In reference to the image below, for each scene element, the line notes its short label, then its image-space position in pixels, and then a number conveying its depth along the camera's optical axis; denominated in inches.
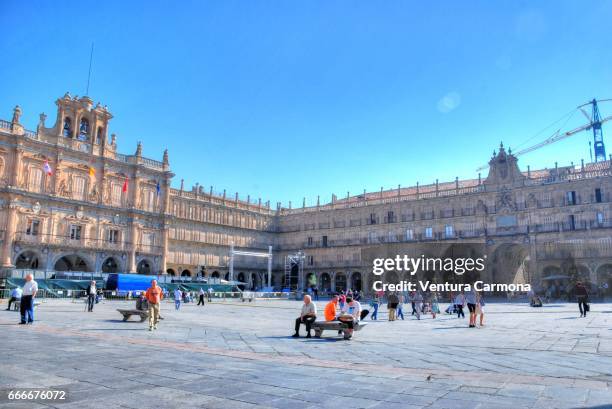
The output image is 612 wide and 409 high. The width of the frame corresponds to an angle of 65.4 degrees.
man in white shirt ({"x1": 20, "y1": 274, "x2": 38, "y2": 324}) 472.7
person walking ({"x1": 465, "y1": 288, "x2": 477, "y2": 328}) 546.9
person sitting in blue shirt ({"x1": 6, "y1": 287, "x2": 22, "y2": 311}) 715.4
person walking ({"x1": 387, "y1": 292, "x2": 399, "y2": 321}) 682.2
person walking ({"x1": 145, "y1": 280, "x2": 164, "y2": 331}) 469.1
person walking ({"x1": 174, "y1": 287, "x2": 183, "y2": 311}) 946.1
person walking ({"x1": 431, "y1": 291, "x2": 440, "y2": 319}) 752.0
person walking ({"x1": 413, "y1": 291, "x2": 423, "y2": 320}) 723.4
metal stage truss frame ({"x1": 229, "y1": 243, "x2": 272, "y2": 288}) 1732.3
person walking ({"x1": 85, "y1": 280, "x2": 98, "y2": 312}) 741.9
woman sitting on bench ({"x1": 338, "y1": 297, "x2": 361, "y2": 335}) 421.1
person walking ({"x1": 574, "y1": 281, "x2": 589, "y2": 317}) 695.1
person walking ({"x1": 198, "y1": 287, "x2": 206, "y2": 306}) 1099.9
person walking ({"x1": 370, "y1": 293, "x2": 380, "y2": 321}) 721.8
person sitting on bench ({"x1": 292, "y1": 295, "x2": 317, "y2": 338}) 434.3
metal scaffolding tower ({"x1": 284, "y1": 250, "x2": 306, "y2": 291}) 2208.4
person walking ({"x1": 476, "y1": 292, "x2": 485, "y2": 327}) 557.7
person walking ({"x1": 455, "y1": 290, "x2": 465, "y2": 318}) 741.9
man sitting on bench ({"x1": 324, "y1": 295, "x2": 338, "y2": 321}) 458.0
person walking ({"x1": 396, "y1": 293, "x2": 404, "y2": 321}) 721.9
